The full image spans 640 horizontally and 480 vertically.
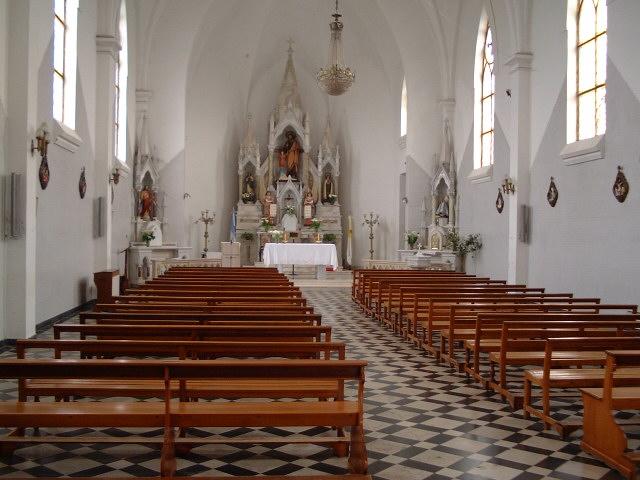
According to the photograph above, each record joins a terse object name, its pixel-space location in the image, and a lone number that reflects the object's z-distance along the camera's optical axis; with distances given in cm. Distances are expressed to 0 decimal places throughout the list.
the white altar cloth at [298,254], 2167
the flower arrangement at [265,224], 2453
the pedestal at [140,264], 1817
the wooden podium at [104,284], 1399
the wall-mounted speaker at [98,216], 1498
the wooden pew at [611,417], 450
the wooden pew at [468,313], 820
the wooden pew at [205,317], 681
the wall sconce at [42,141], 992
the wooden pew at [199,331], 582
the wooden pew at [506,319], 711
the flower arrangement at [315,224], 2497
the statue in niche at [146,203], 2069
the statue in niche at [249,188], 2619
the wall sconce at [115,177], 1567
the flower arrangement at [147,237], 1920
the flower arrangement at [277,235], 2382
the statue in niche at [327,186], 2719
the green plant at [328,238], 2619
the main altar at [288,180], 2600
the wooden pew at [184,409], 400
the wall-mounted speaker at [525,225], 1574
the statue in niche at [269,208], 2595
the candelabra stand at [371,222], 2588
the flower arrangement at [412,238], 2181
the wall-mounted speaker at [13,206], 941
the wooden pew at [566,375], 558
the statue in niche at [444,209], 2170
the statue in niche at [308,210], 2633
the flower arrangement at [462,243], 1903
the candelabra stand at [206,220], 2452
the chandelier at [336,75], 1811
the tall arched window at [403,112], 2516
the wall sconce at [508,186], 1605
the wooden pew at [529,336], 656
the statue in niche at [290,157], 2680
